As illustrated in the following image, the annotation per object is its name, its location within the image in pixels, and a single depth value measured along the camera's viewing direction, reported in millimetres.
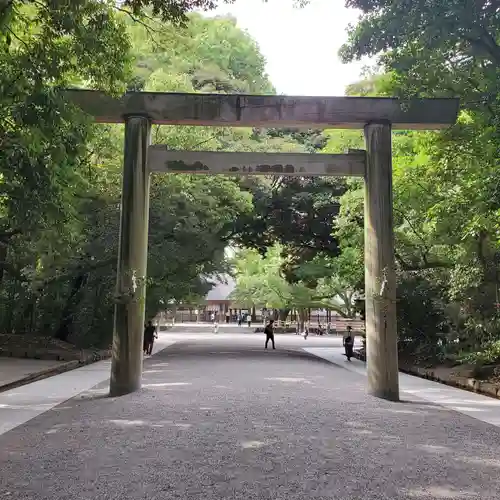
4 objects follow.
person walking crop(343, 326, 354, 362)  19395
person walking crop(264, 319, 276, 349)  23938
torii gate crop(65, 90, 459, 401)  9898
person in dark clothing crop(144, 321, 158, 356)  19703
